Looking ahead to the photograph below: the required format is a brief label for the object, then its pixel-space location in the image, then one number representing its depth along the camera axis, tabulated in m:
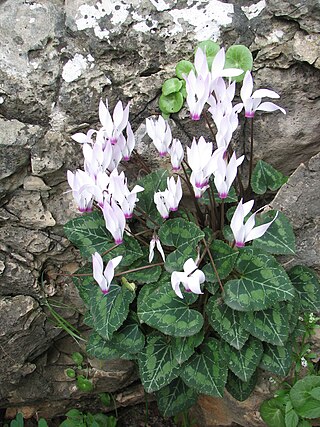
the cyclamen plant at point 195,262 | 0.46
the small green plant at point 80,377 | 0.64
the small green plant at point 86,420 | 0.63
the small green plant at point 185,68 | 0.52
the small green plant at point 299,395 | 0.49
